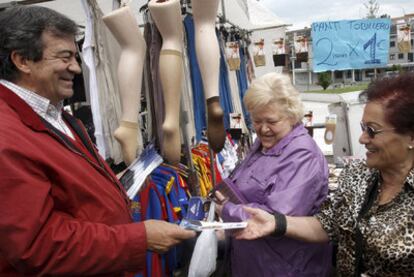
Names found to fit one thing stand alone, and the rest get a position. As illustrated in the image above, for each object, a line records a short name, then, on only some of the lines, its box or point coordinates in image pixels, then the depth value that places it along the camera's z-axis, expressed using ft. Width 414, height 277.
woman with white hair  4.86
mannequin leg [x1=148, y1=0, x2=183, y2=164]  4.86
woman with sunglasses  3.86
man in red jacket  3.02
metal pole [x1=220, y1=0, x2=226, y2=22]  8.65
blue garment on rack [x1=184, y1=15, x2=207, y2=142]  6.50
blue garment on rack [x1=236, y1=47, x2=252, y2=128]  10.90
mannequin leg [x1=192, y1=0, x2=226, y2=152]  5.04
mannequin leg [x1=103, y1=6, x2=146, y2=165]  4.72
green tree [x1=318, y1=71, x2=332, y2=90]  102.14
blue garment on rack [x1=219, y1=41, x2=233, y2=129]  8.75
